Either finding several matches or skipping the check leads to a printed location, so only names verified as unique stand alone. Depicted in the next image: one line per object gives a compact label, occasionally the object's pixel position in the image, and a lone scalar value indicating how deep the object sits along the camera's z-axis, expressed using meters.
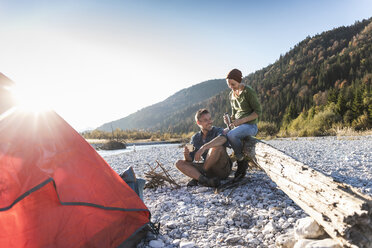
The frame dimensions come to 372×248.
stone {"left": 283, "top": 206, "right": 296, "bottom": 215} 2.96
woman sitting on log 4.38
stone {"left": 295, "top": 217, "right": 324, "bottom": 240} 2.00
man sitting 4.26
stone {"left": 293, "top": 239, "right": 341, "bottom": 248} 1.72
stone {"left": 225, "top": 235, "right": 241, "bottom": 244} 2.41
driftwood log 1.54
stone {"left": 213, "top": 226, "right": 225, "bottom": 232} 2.70
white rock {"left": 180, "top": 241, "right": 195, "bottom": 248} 2.38
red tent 1.99
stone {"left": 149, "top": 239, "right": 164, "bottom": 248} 2.46
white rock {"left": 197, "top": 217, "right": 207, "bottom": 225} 2.97
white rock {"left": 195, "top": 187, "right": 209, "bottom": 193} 4.28
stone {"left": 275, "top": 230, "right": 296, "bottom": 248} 2.07
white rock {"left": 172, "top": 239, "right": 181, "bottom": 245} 2.49
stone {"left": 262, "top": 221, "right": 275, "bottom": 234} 2.51
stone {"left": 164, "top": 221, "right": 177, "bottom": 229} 2.90
